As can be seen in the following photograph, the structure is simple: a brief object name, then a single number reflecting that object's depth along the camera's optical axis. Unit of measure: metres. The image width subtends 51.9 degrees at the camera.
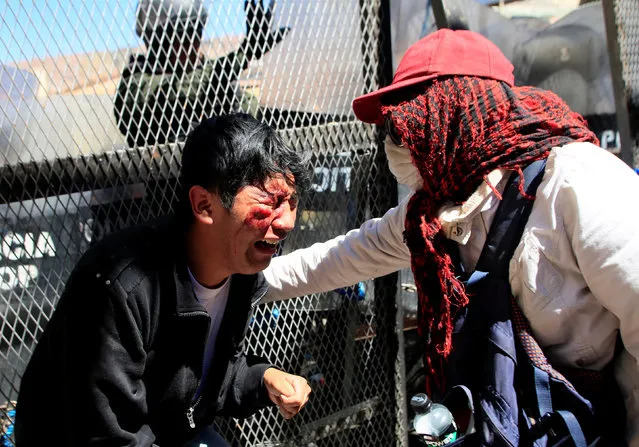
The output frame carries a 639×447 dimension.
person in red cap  1.56
